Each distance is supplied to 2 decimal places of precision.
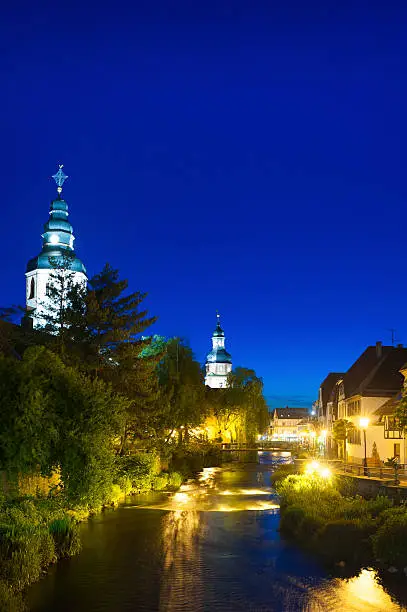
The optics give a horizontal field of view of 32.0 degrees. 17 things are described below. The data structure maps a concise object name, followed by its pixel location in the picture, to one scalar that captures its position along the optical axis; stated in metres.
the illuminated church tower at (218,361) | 148.88
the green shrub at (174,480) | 48.44
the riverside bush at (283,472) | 48.86
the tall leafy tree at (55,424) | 19.94
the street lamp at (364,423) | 39.38
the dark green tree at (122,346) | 39.62
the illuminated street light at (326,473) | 37.25
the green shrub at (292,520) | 29.23
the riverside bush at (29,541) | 19.81
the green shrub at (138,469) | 40.00
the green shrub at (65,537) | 23.88
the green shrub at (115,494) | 35.59
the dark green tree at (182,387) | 55.81
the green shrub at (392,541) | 22.33
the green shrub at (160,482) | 45.97
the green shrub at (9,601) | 17.22
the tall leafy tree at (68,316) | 38.84
